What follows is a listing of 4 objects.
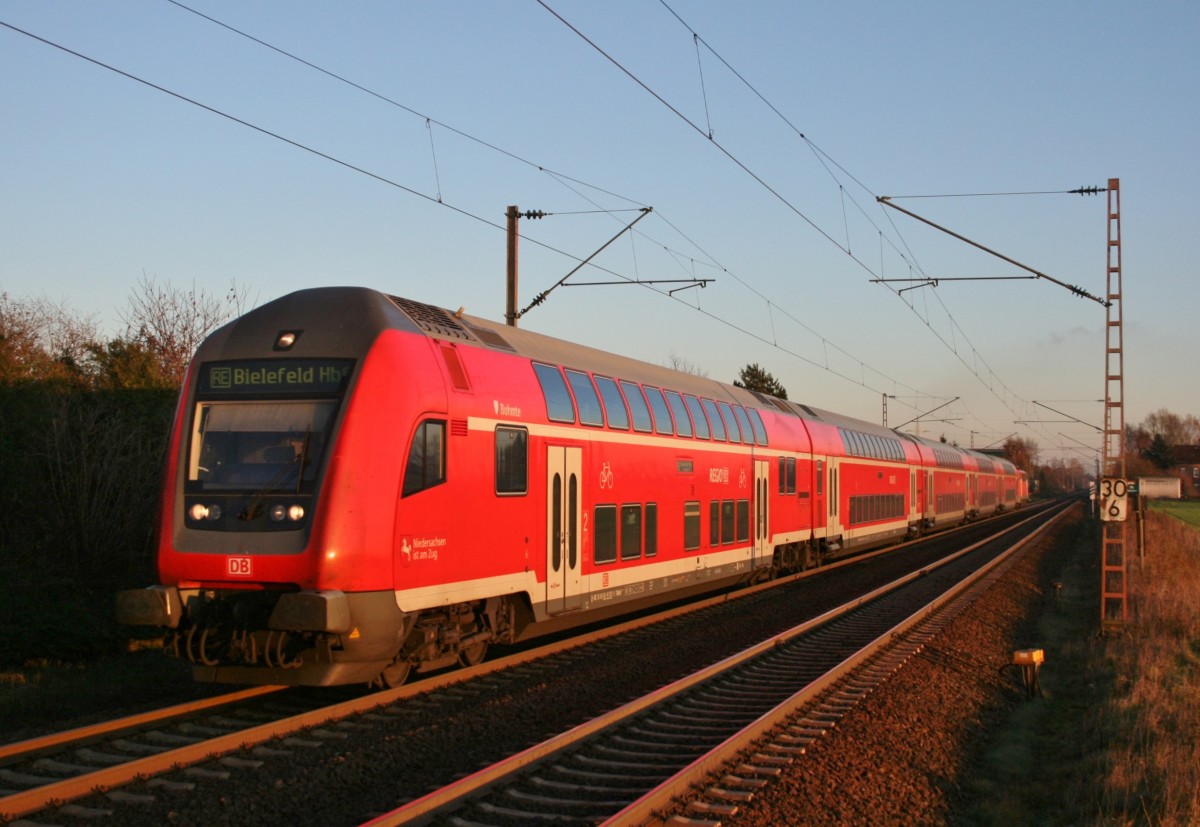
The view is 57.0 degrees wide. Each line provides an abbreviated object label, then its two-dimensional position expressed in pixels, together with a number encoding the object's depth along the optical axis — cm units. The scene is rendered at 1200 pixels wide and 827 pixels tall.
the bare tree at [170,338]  2200
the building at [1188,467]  11778
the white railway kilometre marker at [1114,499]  1722
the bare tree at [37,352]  2091
